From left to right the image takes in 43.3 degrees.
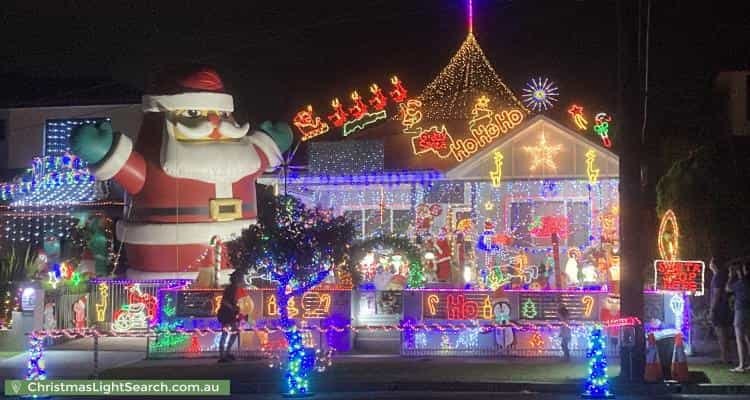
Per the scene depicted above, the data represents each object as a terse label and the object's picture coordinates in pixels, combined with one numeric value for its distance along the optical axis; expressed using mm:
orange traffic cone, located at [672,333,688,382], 13094
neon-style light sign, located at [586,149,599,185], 21875
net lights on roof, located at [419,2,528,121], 24016
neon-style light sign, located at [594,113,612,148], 21781
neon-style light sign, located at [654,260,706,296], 14758
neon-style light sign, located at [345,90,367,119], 23362
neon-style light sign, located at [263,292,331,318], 16344
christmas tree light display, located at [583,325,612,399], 12344
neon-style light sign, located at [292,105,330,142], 23047
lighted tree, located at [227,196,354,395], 13641
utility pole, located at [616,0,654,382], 13117
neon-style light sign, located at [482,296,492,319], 15906
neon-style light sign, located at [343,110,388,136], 23766
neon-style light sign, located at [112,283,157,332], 18750
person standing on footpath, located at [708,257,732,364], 14625
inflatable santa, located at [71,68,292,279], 19500
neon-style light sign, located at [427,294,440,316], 16047
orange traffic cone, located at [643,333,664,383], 13086
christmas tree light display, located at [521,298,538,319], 15891
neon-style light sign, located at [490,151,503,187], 22625
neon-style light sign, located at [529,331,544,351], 15781
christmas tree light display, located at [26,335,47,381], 12836
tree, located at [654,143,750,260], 22422
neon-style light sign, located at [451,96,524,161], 22609
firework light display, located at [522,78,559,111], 22828
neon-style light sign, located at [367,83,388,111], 23062
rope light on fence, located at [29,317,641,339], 13117
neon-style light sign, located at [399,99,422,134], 23844
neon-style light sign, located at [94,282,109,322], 19484
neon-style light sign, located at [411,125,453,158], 23266
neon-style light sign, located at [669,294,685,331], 15195
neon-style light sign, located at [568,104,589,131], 21938
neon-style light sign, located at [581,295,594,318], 15781
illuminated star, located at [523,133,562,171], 22328
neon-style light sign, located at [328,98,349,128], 23438
